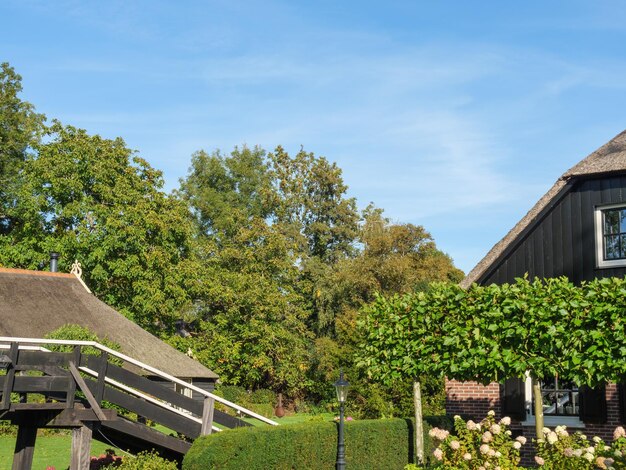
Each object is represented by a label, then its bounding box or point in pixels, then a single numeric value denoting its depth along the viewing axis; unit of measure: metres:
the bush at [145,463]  13.53
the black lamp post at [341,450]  14.56
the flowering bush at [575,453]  11.56
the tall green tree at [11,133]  46.31
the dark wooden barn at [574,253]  17.77
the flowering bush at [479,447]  12.93
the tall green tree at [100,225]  38.78
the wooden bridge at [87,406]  12.24
